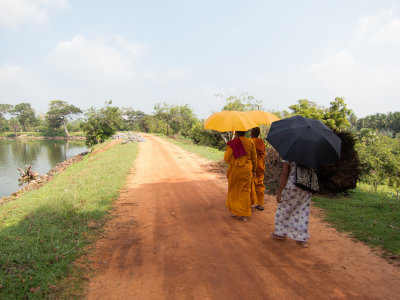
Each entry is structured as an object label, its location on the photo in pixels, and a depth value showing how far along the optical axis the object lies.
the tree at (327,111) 15.50
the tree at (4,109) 75.04
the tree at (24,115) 75.12
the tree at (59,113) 65.56
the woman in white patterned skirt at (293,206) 3.64
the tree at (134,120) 64.77
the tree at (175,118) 37.03
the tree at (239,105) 19.36
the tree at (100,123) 32.28
